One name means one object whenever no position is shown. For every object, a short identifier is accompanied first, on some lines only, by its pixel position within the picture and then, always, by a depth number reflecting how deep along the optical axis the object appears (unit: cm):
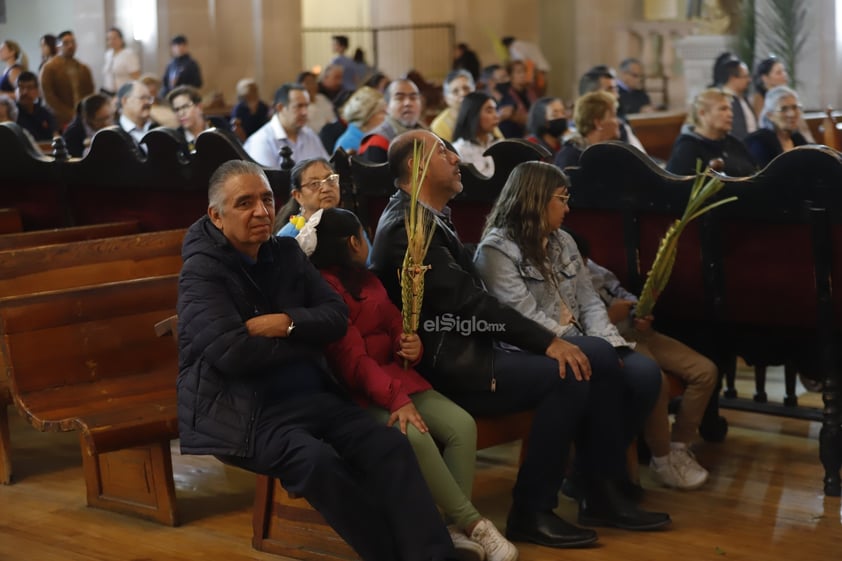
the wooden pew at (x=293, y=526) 602
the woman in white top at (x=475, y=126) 989
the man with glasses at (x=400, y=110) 1037
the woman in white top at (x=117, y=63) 2122
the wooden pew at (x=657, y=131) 1487
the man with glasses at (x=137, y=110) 1163
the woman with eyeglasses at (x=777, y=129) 1038
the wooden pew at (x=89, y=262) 751
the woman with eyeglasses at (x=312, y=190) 669
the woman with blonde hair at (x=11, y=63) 1984
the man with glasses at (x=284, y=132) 1069
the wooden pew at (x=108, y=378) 649
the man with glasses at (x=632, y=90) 1703
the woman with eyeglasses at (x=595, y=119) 900
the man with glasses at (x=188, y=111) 1203
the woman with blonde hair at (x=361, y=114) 1093
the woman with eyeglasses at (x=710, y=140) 924
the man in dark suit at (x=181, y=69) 2091
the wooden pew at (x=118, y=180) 934
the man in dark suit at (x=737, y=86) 1307
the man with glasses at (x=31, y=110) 1628
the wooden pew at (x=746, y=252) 671
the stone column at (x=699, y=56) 2226
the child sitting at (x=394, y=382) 580
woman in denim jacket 652
